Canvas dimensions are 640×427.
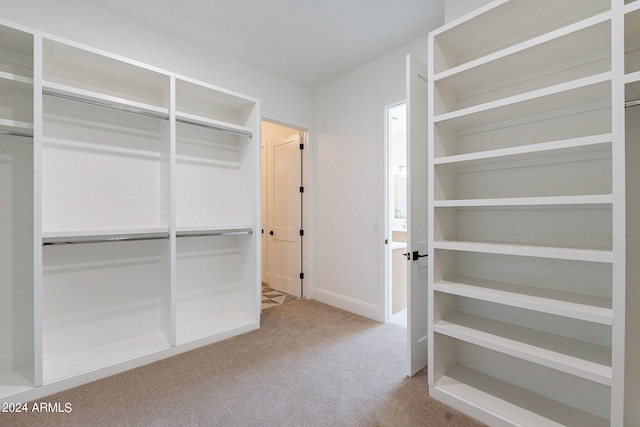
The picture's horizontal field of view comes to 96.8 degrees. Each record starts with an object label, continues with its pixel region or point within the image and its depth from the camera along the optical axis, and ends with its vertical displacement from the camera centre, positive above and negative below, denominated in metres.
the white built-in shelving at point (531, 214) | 1.37 -0.02
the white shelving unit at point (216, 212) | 2.84 +0.00
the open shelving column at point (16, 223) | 2.01 -0.07
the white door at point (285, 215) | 4.18 -0.04
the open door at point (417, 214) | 2.14 -0.02
